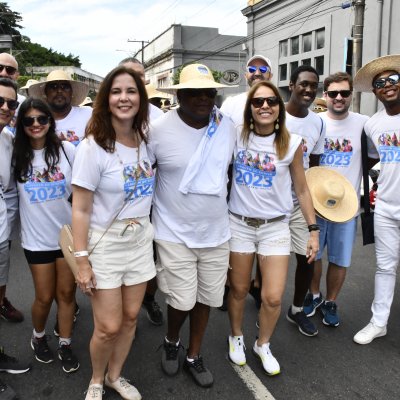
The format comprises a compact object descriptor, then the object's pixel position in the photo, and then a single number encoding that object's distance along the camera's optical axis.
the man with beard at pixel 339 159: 3.61
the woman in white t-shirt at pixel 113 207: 2.27
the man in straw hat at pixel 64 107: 3.69
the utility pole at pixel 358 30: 10.19
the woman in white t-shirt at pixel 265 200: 2.83
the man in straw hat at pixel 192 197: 2.59
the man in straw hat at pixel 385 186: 3.24
